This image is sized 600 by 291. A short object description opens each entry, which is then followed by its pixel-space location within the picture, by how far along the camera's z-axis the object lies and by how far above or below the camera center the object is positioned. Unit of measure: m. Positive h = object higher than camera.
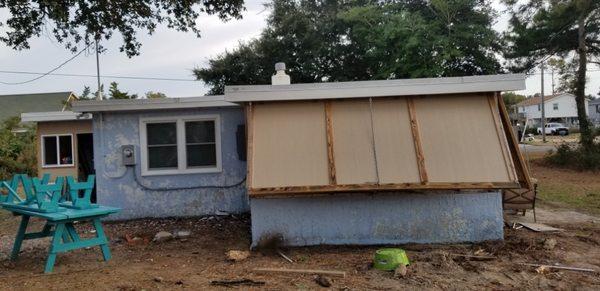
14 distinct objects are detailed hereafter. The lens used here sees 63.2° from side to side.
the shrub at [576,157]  17.72 -0.61
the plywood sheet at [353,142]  6.49 +0.11
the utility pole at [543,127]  38.56 +1.24
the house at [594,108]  64.44 +4.47
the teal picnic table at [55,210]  5.71 -0.58
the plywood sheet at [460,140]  6.48 +0.09
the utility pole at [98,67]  20.34 +3.92
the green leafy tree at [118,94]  16.33 +2.28
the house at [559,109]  67.44 +4.60
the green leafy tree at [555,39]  18.36 +4.03
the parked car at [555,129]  48.75 +1.30
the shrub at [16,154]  19.70 +0.46
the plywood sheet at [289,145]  6.50 +0.12
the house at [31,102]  31.58 +4.14
